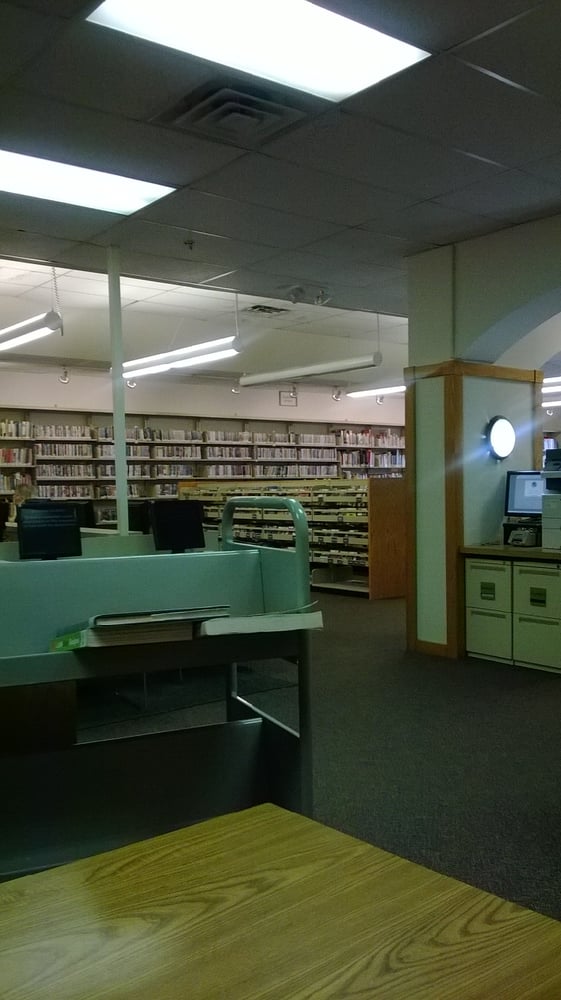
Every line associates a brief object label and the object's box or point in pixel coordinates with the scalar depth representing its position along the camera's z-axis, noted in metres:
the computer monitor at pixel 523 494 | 5.90
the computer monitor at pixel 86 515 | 6.79
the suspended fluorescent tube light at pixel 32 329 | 7.19
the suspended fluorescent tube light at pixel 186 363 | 8.89
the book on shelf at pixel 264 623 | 2.17
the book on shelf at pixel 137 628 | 2.12
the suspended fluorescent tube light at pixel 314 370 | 9.08
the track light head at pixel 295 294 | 7.40
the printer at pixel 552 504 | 5.41
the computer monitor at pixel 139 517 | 6.50
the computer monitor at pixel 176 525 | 3.61
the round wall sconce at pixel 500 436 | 6.08
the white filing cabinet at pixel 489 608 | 5.65
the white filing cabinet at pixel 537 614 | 5.36
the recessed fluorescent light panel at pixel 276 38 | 2.95
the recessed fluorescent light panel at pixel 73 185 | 4.41
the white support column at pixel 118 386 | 5.80
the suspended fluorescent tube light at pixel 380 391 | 13.21
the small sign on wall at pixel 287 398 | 13.93
